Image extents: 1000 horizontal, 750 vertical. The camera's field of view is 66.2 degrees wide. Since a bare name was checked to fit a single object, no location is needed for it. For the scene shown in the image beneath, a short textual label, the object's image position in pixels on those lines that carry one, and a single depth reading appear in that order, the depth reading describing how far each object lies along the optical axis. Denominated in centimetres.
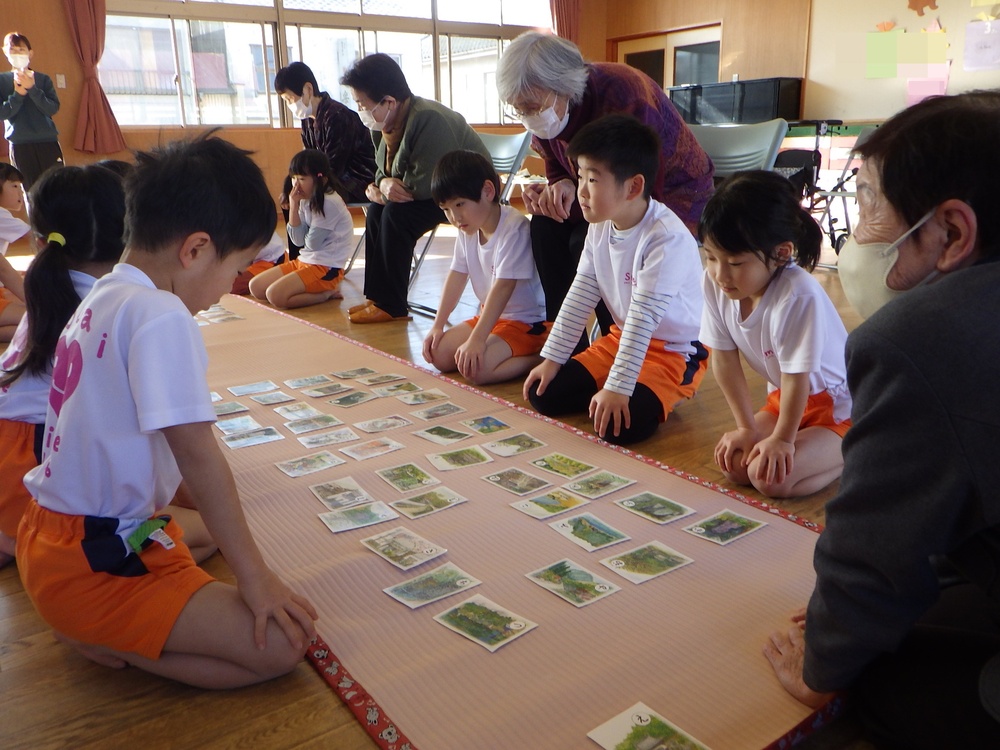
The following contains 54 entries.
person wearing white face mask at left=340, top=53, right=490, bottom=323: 333
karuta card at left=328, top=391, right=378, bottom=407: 237
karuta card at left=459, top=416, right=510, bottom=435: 211
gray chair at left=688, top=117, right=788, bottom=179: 314
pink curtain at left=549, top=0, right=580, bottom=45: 1028
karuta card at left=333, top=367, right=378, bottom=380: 265
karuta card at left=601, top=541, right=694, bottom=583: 138
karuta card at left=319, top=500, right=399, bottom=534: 157
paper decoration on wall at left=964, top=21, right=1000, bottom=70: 679
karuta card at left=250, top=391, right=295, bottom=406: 239
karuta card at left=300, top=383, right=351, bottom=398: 246
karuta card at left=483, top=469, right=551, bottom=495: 174
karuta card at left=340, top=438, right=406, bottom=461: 194
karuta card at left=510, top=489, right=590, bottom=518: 162
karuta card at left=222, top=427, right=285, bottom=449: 204
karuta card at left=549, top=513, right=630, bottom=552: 148
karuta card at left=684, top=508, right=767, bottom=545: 150
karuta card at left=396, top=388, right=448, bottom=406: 237
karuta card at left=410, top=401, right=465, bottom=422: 223
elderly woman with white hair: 236
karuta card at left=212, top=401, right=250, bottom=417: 229
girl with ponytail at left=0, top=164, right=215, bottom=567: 129
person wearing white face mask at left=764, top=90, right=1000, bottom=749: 76
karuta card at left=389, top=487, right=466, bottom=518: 163
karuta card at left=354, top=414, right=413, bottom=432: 214
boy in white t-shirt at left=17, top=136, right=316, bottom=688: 102
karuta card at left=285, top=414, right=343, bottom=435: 214
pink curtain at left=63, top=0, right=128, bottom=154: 717
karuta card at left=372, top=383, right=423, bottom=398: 246
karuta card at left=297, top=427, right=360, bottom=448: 204
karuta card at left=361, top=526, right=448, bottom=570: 142
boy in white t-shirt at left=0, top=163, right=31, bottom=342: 312
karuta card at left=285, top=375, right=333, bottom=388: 256
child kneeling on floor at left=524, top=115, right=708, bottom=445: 202
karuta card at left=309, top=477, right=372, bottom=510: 168
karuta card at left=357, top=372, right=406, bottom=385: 258
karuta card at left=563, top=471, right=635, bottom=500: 170
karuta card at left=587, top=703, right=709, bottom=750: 97
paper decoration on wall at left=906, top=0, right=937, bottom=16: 719
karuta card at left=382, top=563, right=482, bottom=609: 131
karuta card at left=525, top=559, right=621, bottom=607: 131
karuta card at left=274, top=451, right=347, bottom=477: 185
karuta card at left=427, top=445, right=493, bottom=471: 187
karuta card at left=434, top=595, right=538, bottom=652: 121
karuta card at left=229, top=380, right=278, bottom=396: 248
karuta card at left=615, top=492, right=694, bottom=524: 158
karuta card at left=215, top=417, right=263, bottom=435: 215
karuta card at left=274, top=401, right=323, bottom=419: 226
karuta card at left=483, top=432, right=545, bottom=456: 196
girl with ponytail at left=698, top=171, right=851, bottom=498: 161
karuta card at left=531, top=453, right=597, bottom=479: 182
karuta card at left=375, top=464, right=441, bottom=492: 175
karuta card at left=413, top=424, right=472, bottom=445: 203
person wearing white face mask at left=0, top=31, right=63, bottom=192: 585
